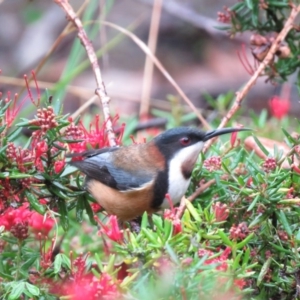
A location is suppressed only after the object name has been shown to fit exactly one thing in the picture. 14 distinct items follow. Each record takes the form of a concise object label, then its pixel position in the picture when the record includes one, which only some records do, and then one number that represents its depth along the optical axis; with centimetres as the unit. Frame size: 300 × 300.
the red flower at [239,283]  385
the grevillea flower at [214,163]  514
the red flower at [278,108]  808
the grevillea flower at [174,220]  401
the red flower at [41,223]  555
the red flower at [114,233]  393
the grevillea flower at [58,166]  513
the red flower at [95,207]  589
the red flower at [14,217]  467
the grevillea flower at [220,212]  430
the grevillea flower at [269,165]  469
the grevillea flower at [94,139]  569
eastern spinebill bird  564
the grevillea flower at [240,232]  416
